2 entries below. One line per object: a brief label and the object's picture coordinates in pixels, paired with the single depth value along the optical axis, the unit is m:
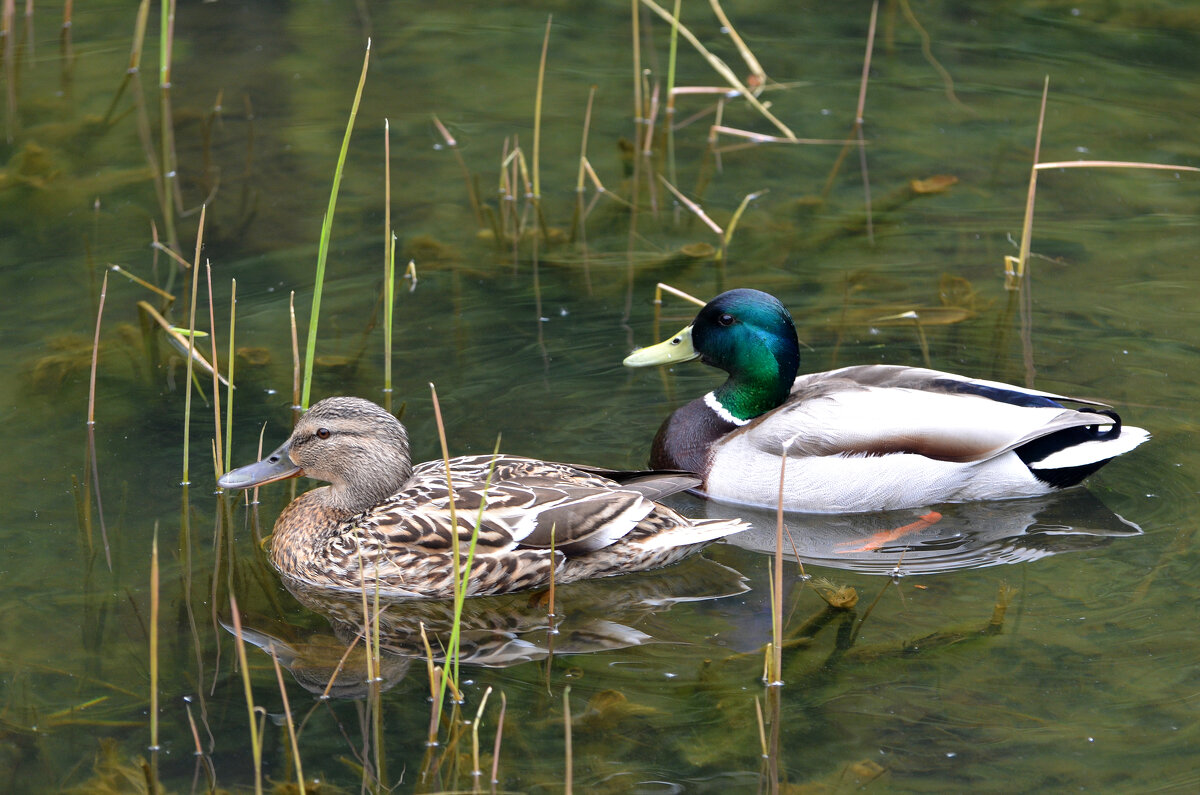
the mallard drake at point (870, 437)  13.05
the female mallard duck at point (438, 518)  11.59
